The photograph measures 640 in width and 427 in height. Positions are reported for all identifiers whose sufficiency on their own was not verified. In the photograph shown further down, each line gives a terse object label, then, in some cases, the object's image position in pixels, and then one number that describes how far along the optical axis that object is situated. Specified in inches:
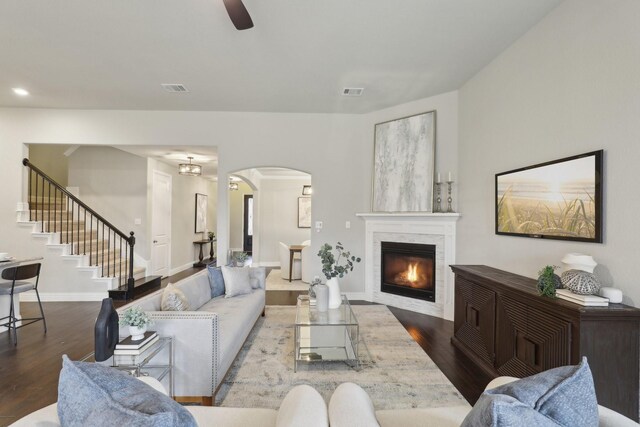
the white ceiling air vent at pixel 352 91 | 168.9
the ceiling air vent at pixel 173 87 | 164.2
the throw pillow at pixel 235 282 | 152.5
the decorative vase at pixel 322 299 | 130.9
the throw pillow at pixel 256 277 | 167.2
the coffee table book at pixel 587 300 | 74.9
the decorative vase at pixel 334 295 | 133.5
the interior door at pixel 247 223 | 439.5
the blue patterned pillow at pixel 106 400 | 31.8
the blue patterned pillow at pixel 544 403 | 29.9
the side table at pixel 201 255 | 338.5
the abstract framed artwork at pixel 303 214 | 350.3
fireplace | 180.4
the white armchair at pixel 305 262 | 252.8
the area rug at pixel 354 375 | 93.8
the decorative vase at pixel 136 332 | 81.7
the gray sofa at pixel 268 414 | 44.2
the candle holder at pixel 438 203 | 178.5
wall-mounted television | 88.7
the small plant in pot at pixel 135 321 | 81.4
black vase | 73.7
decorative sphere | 79.0
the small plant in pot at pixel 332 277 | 133.6
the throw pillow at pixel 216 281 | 151.0
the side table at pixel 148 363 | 76.7
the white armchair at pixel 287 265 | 269.9
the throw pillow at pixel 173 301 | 105.6
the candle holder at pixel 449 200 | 171.8
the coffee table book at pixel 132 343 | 77.8
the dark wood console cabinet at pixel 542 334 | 73.7
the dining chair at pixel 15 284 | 135.3
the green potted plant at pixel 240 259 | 204.7
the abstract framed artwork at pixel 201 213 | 348.5
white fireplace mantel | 170.6
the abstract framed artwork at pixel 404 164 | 179.0
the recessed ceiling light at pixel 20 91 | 168.9
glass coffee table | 112.5
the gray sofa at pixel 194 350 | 89.2
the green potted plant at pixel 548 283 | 84.1
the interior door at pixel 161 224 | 266.5
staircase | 202.7
